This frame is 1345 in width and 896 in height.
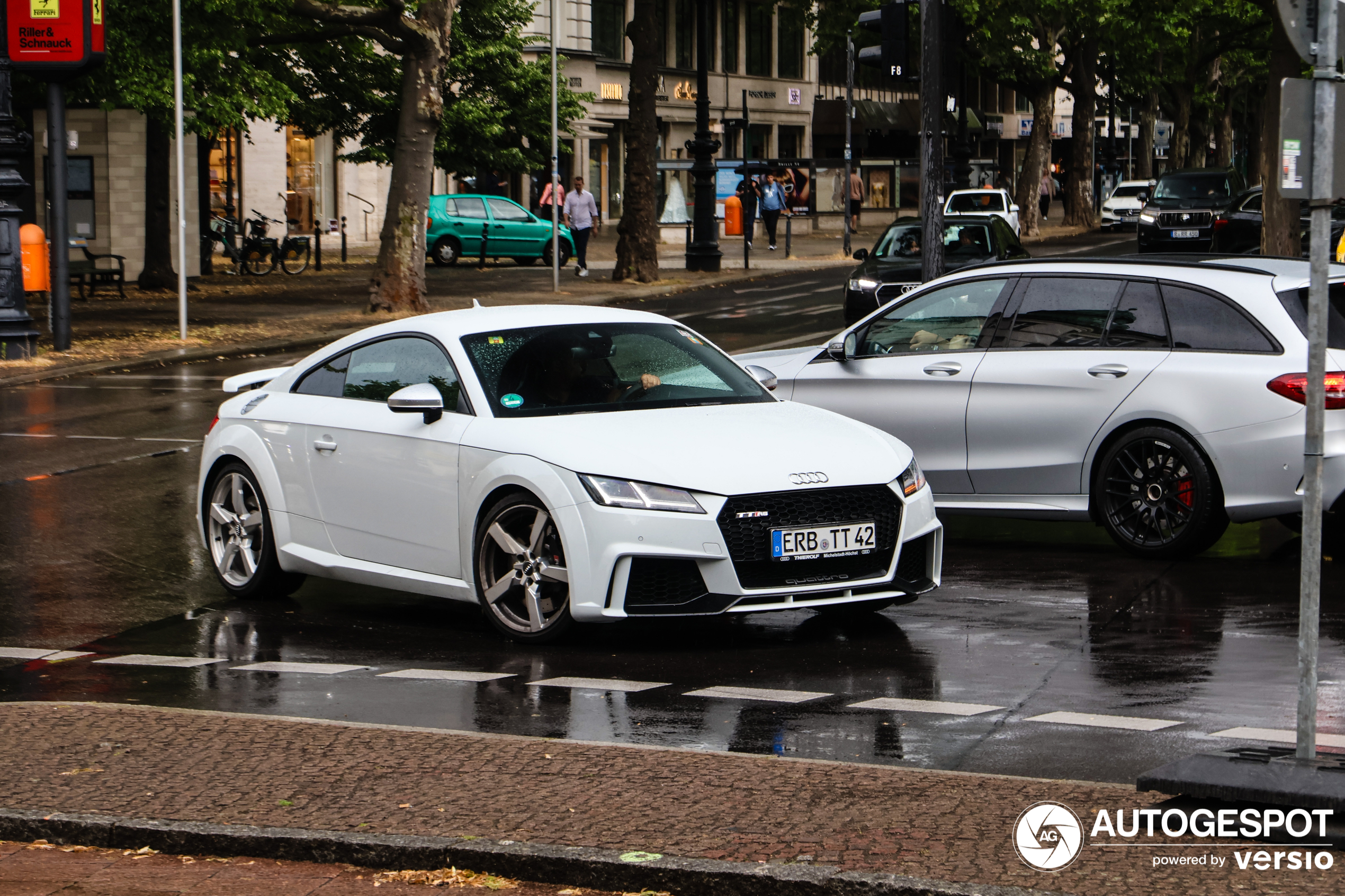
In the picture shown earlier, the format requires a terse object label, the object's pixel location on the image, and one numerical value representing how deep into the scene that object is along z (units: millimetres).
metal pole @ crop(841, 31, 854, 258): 45375
